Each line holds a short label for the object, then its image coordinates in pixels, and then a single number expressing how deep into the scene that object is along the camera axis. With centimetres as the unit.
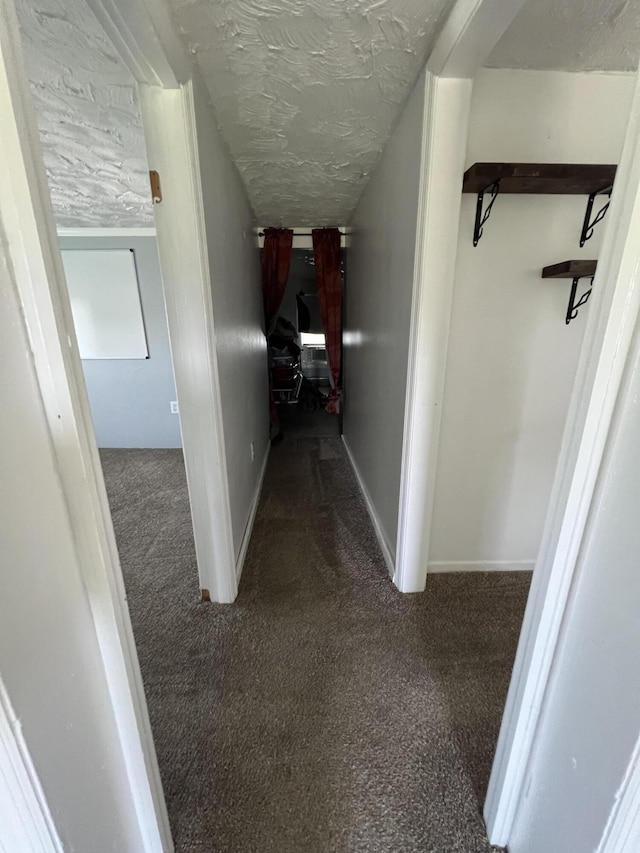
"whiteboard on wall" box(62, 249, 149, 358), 327
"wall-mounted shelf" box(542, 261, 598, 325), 132
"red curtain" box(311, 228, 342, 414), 334
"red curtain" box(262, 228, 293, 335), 333
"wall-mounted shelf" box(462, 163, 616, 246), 125
